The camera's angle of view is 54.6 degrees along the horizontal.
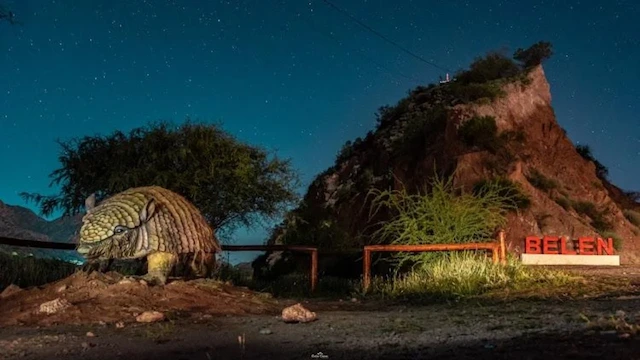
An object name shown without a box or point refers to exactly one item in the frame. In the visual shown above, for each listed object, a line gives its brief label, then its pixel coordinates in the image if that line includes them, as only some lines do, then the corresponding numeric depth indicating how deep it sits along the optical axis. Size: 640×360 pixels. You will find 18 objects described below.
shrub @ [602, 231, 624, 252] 20.51
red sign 18.22
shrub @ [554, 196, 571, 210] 21.13
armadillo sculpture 7.59
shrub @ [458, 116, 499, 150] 22.25
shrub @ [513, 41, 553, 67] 27.69
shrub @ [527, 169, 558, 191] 21.38
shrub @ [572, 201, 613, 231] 21.23
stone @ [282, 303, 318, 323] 6.45
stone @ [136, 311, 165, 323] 6.32
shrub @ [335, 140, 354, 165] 27.92
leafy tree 13.66
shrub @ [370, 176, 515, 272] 12.77
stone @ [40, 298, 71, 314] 6.54
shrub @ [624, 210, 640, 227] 23.58
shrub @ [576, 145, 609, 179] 29.36
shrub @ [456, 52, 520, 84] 27.89
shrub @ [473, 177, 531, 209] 19.23
